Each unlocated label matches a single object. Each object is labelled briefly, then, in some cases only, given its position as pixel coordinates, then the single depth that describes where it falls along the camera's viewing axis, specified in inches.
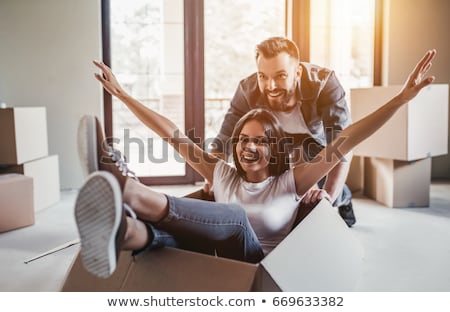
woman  39.2
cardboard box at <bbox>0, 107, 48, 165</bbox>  106.0
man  76.2
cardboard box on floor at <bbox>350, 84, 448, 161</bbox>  113.0
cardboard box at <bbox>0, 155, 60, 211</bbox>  108.9
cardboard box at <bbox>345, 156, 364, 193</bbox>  136.3
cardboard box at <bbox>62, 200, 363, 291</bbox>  41.6
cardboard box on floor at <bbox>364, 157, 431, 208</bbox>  116.3
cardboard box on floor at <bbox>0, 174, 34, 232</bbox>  95.7
